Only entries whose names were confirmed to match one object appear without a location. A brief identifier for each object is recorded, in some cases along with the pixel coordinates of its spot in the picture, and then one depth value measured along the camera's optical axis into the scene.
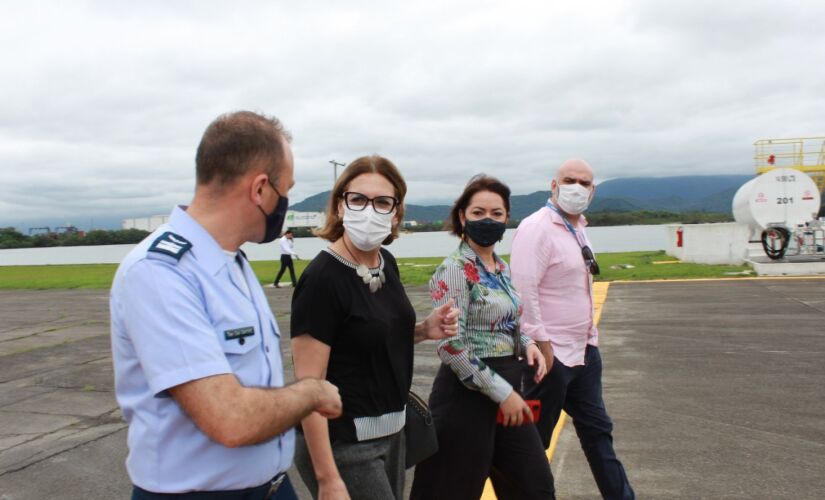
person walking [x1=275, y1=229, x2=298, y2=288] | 19.30
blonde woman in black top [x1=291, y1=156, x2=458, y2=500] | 2.44
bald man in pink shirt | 3.72
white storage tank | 19.88
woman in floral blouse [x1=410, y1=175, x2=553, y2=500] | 3.07
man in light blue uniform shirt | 1.67
